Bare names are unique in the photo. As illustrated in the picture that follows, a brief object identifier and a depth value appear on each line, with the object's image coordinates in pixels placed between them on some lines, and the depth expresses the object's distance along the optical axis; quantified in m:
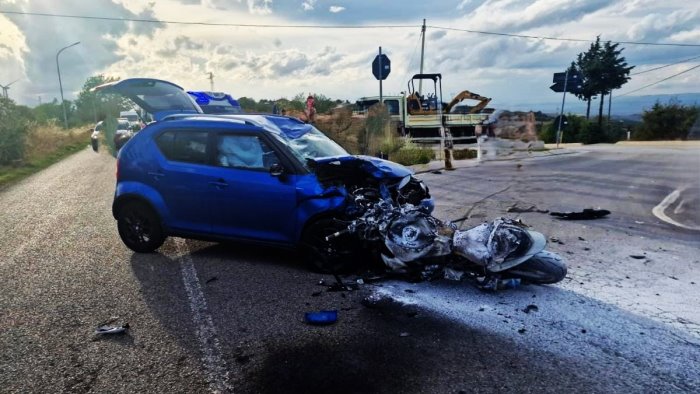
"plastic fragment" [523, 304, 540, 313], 4.52
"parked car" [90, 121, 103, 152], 26.17
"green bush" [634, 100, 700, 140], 41.41
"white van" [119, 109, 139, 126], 24.07
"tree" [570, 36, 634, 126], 45.69
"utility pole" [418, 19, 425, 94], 34.50
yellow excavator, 24.80
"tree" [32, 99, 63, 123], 84.62
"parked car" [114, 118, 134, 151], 19.20
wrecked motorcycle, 4.91
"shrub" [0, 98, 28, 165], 20.12
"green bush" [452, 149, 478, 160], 21.29
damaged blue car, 5.59
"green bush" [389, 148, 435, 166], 17.92
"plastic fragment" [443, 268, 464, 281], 5.12
